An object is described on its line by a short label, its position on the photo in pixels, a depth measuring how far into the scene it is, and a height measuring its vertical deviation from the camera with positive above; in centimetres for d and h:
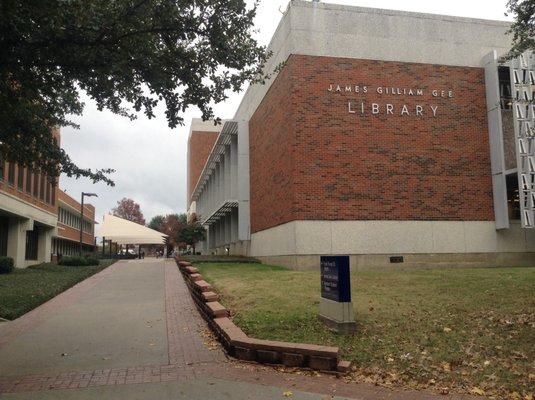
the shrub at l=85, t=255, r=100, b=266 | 2956 +3
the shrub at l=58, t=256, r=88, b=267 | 2930 +4
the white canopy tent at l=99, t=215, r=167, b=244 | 3316 +184
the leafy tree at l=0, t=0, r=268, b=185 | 739 +322
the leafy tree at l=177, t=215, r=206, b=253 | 4288 +214
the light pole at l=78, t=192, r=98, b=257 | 3819 +488
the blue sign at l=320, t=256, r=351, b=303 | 853 -35
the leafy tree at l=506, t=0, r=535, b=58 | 991 +451
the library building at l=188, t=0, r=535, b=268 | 1911 +428
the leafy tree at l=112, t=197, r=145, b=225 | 9594 +915
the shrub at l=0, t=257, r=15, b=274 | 2236 -8
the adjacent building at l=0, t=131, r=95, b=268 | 2677 +265
